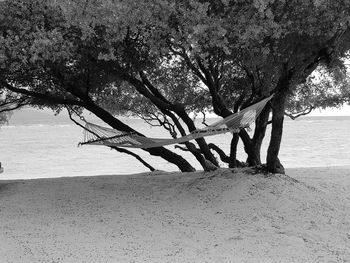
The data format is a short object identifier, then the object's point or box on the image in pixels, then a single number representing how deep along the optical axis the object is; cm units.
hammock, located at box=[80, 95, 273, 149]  563
